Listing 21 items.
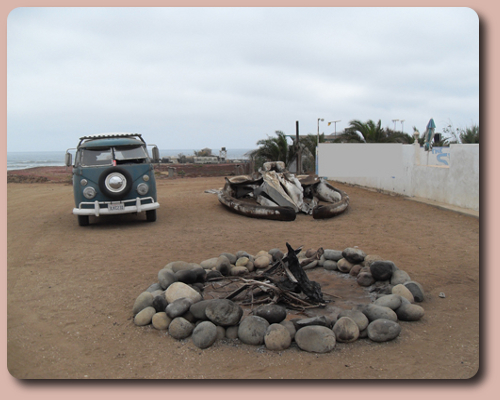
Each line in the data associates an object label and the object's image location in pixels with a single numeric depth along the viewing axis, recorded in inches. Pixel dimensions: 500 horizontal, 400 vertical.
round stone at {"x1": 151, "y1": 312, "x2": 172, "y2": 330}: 170.7
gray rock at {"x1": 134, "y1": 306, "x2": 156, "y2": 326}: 174.4
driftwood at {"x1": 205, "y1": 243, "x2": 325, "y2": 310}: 187.9
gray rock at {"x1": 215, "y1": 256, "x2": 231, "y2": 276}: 229.8
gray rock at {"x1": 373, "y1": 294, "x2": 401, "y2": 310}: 176.9
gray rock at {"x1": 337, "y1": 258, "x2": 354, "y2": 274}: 235.6
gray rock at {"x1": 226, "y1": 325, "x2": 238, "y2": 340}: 162.1
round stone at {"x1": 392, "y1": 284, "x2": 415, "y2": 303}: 187.8
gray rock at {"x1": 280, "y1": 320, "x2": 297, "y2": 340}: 157.4
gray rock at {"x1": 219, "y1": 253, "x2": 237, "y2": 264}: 249.8
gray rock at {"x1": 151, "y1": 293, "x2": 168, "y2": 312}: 180.7
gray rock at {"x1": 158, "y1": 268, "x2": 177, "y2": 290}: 206.2
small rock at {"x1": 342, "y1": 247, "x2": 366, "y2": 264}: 236.2
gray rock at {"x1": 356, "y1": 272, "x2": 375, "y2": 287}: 214.4
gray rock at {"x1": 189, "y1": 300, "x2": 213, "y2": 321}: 170.6
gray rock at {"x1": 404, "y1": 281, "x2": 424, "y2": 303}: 192.1
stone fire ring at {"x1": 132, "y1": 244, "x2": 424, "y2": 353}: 155.1
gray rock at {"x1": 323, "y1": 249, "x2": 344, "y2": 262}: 250.0
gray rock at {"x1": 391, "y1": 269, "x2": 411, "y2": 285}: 207.5
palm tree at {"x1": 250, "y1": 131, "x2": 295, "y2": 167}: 959.0
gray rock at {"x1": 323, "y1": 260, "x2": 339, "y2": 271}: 242.2
